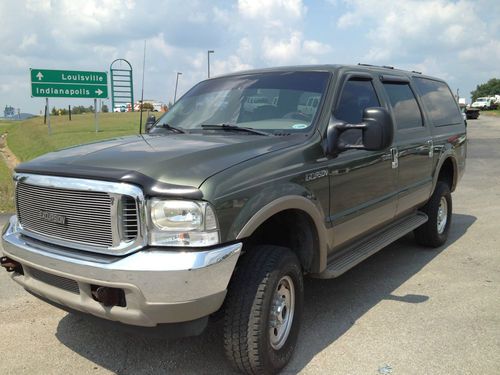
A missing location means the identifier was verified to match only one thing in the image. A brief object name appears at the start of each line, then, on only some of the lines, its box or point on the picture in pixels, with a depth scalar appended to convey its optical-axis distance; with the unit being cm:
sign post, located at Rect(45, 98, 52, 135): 2325
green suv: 261
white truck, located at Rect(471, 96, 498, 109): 6588
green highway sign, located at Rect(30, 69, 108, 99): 2275
